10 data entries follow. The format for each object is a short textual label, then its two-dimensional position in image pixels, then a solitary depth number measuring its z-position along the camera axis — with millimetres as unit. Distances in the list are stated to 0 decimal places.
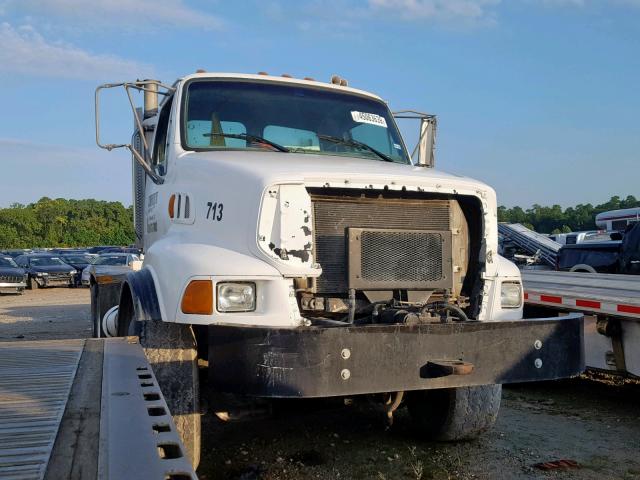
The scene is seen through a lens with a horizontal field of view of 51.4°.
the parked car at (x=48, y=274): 25172
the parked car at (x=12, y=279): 21734
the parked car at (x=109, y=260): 24028
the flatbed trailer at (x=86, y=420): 2000
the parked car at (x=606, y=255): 9977
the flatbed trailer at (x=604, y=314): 5574
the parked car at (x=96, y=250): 49856
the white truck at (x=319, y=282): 3443
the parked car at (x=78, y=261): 26075
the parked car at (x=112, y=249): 46412
